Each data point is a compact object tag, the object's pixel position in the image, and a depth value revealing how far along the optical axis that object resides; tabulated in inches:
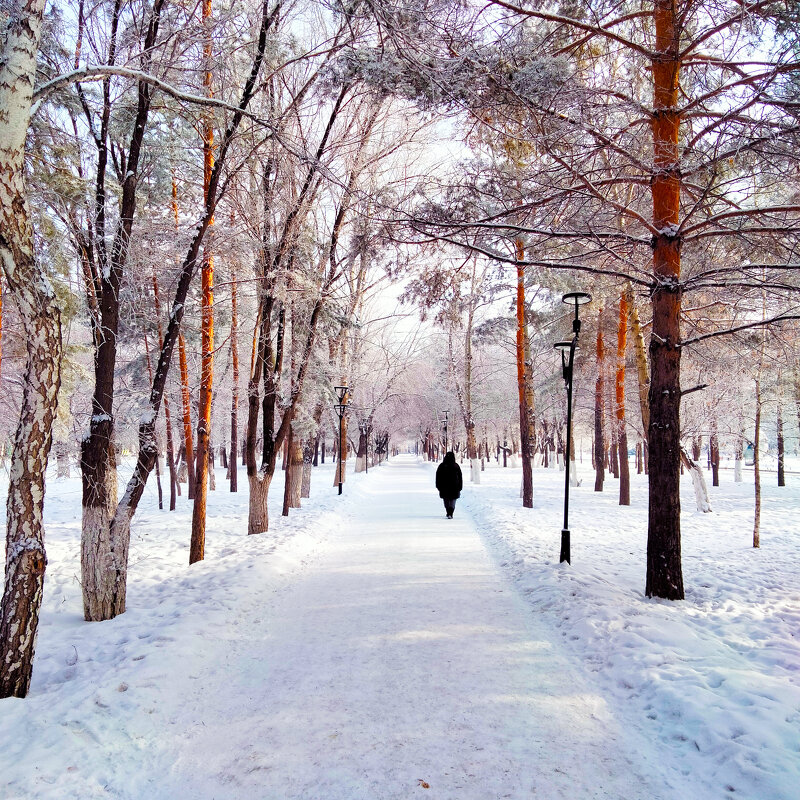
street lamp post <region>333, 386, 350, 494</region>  627.5
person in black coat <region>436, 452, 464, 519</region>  471.5
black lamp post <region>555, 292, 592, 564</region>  266.2
